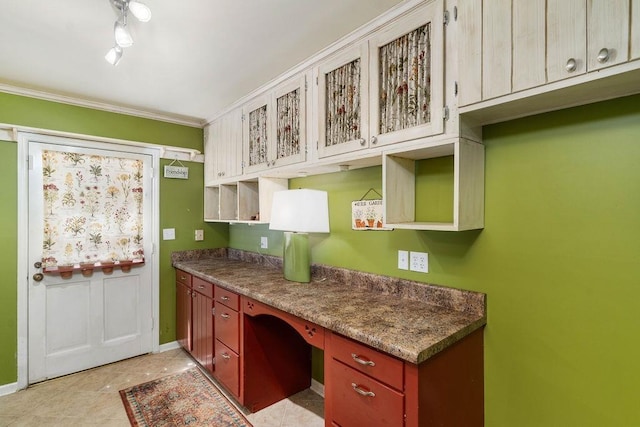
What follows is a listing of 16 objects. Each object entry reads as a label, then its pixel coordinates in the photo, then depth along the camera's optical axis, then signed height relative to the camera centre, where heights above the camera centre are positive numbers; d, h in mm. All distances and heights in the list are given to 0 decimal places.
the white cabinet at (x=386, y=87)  1446 +680
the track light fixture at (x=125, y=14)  1377 +905
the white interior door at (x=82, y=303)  2627 -843
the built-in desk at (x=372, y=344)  1225 -608
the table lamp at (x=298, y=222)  2180 -63
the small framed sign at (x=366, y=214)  2043 -6
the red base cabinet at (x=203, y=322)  2605 -959
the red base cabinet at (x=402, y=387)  1197 -736
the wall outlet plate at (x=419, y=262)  1802 -284
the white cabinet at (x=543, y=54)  986 +569
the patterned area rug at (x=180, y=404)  2139 -1431
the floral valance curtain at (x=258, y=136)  2568 +653
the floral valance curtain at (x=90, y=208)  2699 +35
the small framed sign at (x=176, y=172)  3277 +439
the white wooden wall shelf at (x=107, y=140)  2482 +668
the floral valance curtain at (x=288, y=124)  2230 +657
